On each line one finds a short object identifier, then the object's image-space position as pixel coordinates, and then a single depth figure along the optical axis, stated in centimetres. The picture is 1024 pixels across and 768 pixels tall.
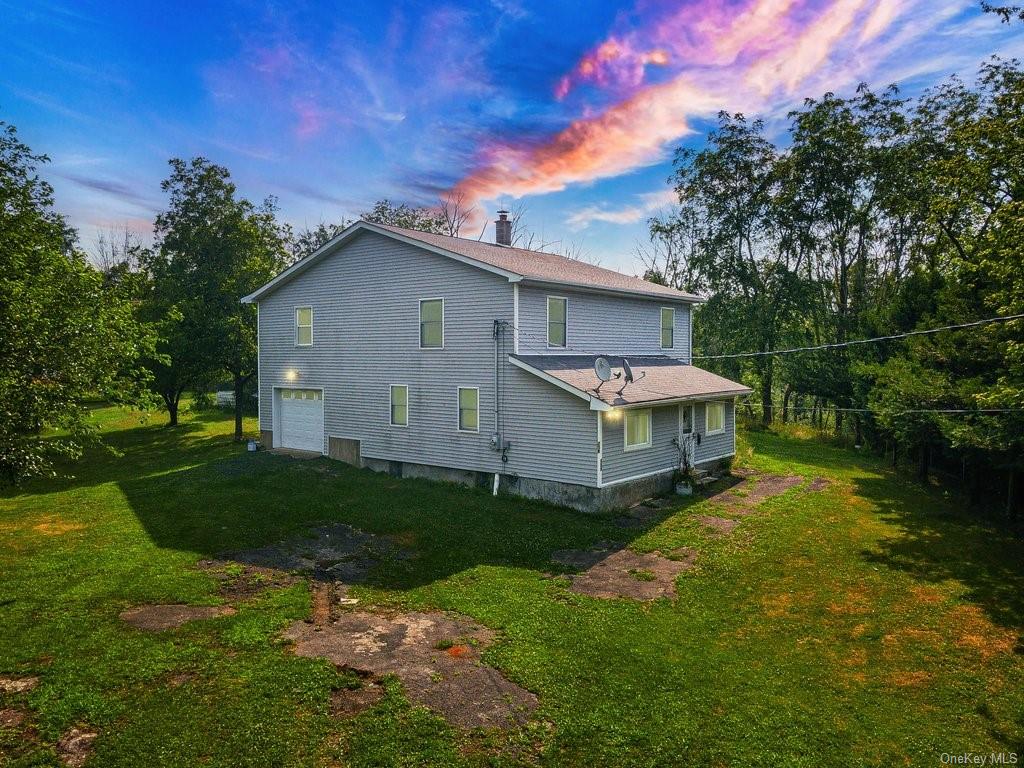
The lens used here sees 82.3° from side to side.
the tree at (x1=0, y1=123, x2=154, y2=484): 1039
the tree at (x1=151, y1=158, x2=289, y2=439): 2866
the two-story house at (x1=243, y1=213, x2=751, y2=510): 1672
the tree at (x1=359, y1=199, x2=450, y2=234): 5131
